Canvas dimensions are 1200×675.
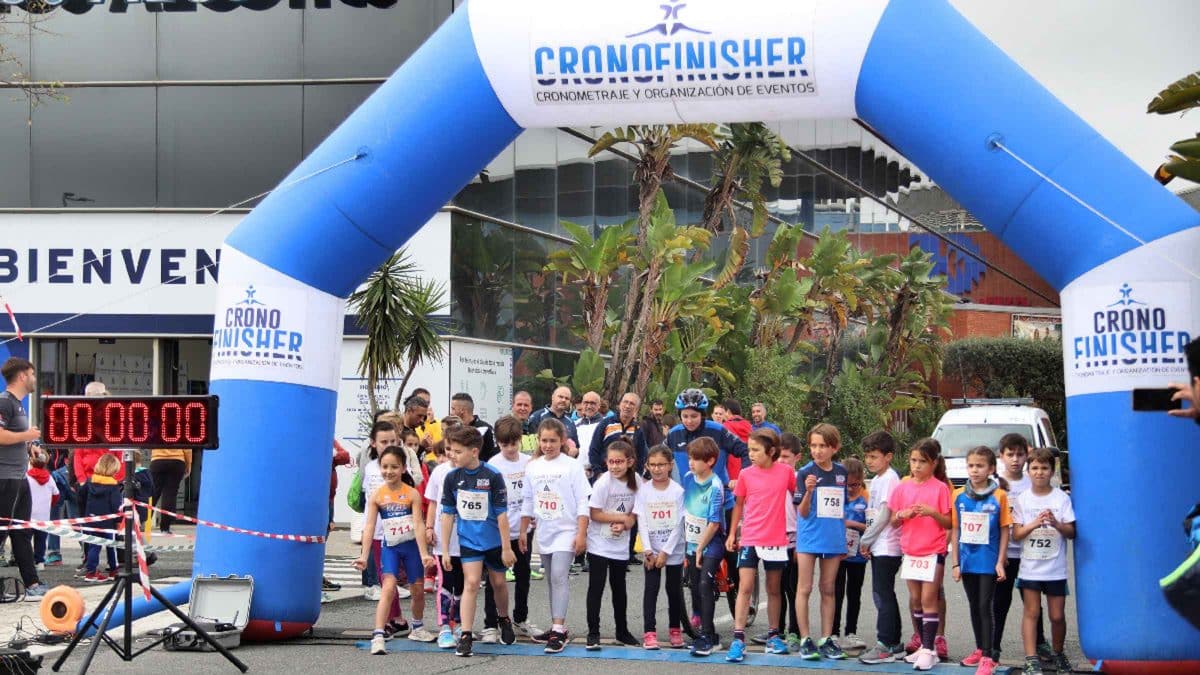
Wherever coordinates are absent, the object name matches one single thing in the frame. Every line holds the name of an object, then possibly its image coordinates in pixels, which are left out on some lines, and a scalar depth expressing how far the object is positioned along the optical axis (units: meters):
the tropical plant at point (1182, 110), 12.53
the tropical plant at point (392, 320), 20.44
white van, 25.34
